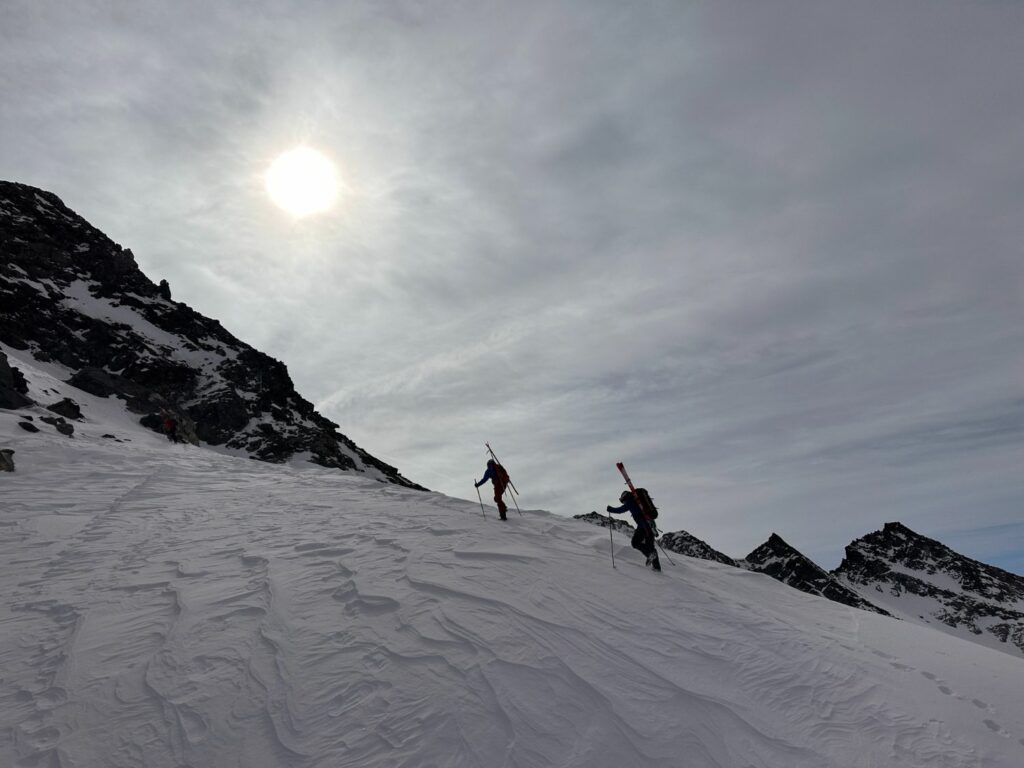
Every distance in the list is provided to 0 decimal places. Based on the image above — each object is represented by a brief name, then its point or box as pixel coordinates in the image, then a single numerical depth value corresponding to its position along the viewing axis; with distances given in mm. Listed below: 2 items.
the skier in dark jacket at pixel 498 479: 14609
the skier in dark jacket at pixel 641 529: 11109
